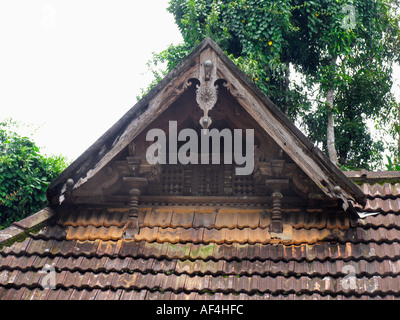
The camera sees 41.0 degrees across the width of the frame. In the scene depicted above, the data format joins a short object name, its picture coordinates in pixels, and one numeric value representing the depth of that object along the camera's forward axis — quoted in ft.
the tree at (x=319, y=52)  70.44
